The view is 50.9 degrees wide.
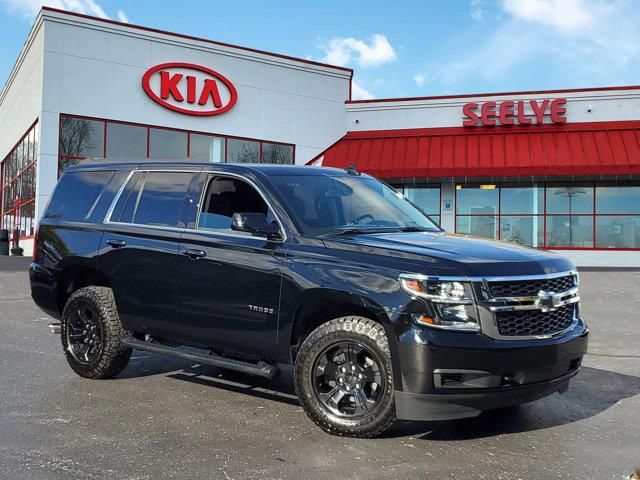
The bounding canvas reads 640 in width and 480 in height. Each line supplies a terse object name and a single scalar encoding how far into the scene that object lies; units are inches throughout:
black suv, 167.0
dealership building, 997.8
